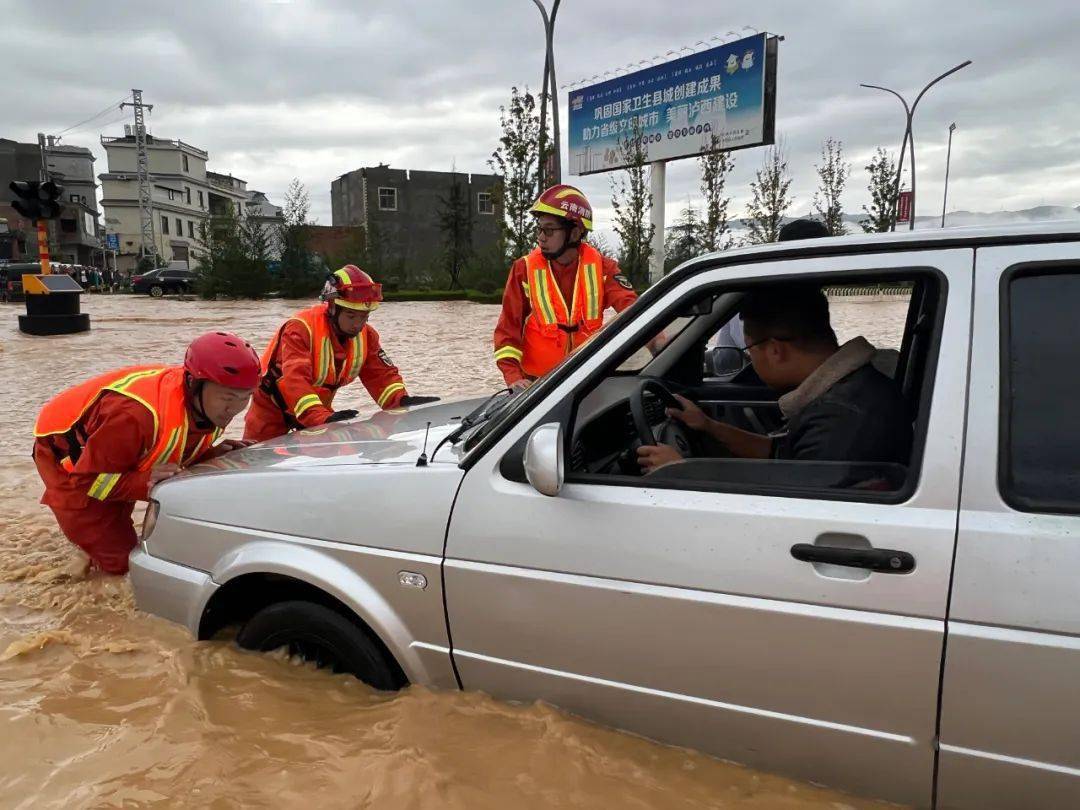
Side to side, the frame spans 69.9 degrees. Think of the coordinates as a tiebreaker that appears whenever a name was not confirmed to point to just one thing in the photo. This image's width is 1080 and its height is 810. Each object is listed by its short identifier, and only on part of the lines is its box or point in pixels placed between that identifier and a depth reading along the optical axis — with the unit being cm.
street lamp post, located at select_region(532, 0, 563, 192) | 1653
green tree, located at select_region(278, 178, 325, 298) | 3605
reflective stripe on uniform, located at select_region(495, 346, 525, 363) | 452
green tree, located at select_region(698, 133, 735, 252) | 2036
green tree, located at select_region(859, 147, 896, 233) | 2356
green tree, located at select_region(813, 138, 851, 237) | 2445
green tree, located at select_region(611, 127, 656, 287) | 2016
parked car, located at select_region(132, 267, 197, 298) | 4016
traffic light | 1516
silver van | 164
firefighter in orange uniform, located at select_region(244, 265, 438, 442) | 418
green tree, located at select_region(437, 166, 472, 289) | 4047
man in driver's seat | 194
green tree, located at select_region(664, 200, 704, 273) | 2122
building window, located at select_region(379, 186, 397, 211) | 5488
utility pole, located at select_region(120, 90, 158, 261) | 6506
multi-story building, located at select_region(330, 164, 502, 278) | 5412
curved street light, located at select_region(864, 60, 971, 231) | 2044
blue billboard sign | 2447
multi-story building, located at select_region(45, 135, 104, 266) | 6562
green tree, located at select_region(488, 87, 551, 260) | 2577
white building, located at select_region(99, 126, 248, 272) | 7175
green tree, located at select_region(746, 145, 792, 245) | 2228
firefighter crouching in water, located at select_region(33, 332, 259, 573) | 333
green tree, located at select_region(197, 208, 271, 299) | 3528
